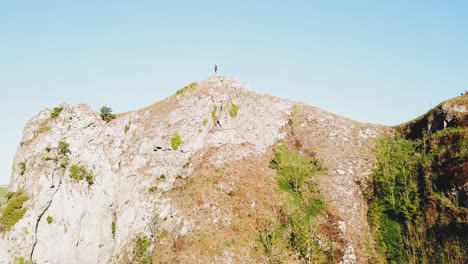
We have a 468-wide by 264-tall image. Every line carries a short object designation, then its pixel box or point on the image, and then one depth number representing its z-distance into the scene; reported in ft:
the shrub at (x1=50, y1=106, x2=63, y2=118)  169.48
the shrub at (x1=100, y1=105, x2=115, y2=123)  181.15
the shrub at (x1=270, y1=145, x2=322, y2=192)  149.81
